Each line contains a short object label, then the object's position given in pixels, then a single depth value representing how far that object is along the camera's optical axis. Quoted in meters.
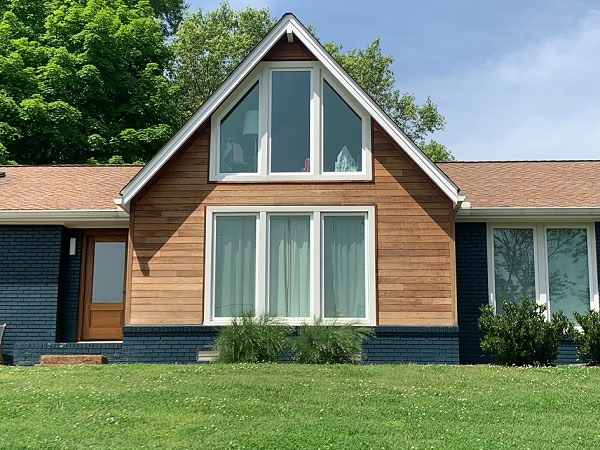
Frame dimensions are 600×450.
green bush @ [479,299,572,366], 10.37
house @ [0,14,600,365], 11.11
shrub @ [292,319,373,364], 10.25
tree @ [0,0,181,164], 23.45
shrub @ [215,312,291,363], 10.30
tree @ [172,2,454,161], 34.50
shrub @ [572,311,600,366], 10.45
